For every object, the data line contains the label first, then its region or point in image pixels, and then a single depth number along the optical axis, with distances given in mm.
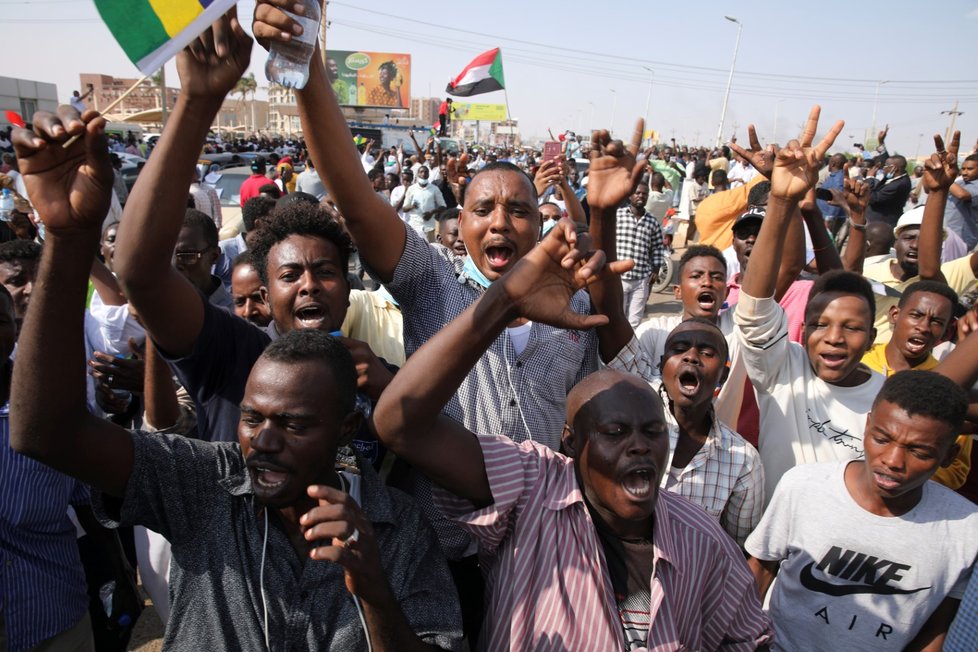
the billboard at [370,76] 64500
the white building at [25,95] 38512
